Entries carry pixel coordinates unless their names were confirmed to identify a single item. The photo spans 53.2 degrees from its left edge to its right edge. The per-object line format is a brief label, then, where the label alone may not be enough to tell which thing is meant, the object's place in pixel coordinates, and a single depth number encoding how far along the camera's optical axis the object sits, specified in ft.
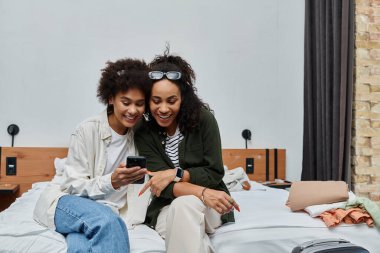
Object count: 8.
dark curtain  7.43
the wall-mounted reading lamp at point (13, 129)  8.92
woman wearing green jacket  4.87
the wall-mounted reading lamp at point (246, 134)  10.30
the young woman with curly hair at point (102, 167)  4.17
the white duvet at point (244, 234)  4.14
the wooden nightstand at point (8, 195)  8.17
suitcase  3.60
